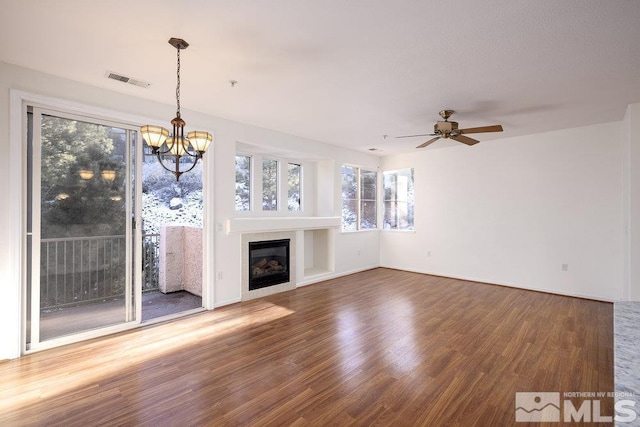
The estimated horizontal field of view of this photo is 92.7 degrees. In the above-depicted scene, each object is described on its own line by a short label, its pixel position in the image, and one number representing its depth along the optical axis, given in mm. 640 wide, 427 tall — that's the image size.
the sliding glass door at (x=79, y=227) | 3006
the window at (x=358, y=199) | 6777
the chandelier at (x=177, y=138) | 2309
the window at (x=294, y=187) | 6125
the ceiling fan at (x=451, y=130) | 3656
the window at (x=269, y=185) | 5674
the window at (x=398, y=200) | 6980
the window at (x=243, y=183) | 5273
